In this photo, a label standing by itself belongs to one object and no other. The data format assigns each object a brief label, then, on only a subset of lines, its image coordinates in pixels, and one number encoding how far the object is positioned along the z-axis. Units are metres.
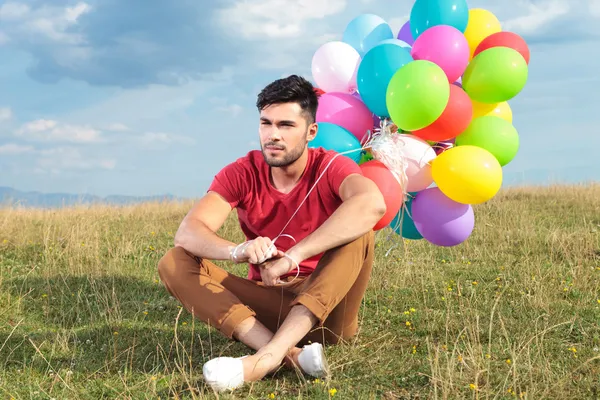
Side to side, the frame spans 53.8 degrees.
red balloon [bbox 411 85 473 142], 5.30
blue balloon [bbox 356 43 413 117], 5.39
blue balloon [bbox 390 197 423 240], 5.93
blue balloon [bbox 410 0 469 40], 5.77
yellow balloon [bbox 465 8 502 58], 6.17
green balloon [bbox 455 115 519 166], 5.61
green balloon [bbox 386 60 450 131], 5.00
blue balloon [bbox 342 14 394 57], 6.30
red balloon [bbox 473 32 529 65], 5.82
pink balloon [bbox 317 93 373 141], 5.59
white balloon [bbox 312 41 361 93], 5.96
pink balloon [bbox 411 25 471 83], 5.37
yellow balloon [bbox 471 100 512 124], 5.98
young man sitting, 3.87
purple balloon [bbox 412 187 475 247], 5.53
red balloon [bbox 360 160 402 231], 5.08
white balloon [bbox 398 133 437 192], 5.38
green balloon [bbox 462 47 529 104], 5.48
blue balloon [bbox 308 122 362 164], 5.32
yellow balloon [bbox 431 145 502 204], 5.16
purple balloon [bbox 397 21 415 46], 6.48
